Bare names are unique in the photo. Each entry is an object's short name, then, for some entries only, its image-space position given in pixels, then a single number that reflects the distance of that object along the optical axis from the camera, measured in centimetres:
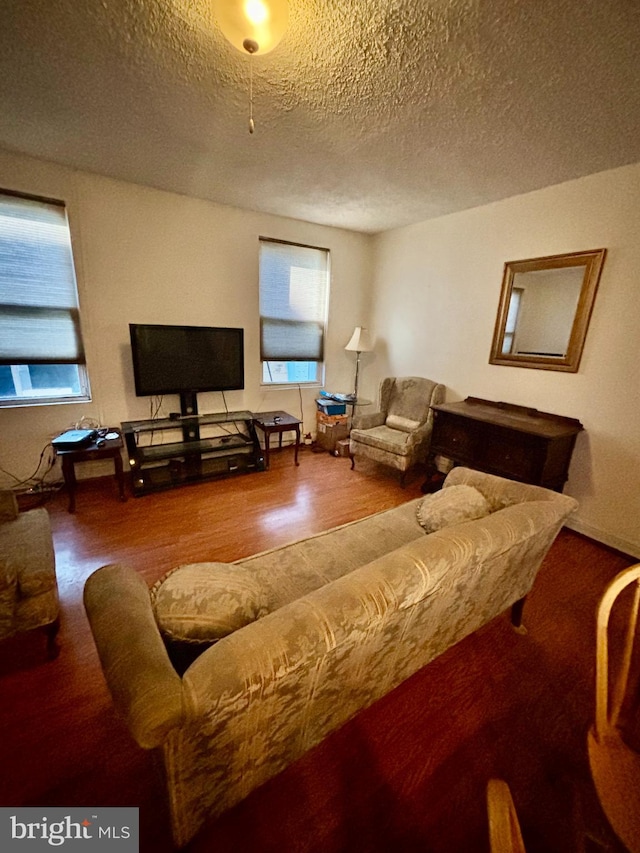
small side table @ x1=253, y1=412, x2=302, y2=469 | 347
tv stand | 304
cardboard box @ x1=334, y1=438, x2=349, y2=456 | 398
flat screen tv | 298
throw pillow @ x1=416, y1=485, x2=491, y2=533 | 159
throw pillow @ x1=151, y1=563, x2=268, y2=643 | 89
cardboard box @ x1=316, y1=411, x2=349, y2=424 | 411
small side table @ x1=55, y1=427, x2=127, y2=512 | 256
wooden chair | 75
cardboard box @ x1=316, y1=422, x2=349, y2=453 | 409
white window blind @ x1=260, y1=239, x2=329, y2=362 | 369
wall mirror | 240
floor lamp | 400
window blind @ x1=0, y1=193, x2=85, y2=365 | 254
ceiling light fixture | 114
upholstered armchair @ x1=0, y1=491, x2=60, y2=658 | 137
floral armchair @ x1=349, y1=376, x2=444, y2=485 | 316
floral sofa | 68
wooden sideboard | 233
